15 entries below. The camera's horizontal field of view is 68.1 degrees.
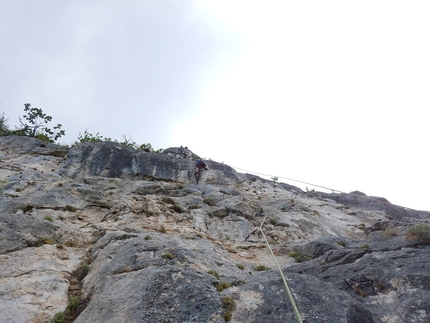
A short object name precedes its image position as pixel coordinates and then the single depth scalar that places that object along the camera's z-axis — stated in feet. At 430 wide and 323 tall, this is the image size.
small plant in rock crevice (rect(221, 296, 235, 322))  24.30
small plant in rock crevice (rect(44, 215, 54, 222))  46.94
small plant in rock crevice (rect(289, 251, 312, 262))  43.65
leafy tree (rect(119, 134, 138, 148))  127.30
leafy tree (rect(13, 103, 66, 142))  129.70
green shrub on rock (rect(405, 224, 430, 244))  36.06
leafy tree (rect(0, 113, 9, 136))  118.43
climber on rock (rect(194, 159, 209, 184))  97.39
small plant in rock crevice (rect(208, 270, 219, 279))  31.49
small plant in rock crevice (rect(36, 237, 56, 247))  39.63
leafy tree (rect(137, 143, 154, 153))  127.91
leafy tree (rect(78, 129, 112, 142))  127.26
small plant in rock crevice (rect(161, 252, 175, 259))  32.81
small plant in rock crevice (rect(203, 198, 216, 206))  67.28
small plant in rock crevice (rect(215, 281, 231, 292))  28.10
